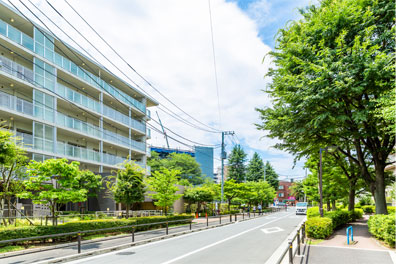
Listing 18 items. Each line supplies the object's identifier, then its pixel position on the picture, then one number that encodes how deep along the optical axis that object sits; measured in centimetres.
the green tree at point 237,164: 7749
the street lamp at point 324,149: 1813
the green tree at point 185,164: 7938
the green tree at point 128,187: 2138
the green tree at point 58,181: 1556
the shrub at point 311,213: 2647
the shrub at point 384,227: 1212
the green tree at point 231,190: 4731
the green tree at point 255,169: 8488
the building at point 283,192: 12075
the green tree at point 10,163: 1453
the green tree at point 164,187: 2495
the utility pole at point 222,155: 4162
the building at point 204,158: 12031
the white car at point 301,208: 4853
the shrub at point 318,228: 1527
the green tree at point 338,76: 1483
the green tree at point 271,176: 8750
